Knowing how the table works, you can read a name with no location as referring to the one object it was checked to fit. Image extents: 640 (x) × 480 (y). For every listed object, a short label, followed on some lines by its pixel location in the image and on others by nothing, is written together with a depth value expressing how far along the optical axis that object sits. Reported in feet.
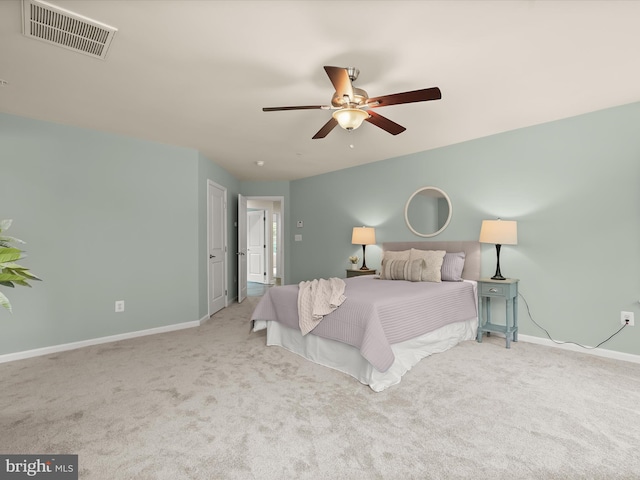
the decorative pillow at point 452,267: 12.63
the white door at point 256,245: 28.35
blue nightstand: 11.05
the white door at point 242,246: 19.63
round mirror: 14.02
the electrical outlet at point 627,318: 9.72
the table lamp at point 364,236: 16.06
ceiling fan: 6.51
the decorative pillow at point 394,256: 13.71
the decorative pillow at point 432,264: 12.41
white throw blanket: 9.40
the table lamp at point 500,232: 11.21
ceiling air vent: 5.74
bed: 8.31
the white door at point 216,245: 15.89
